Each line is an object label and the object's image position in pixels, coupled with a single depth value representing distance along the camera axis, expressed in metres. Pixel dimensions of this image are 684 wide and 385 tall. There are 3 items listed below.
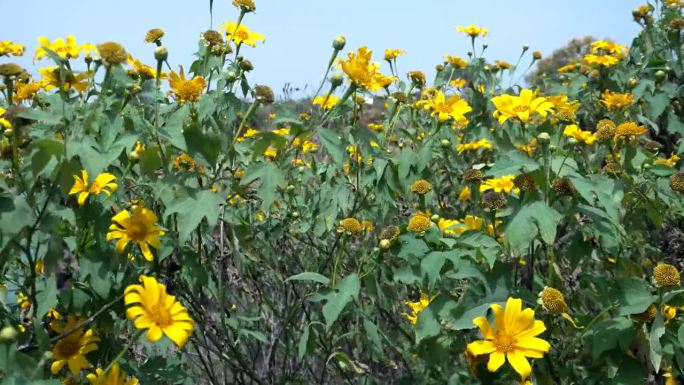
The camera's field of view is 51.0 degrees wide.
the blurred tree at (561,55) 11.63
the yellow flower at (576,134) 2.18
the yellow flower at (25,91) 2.25
